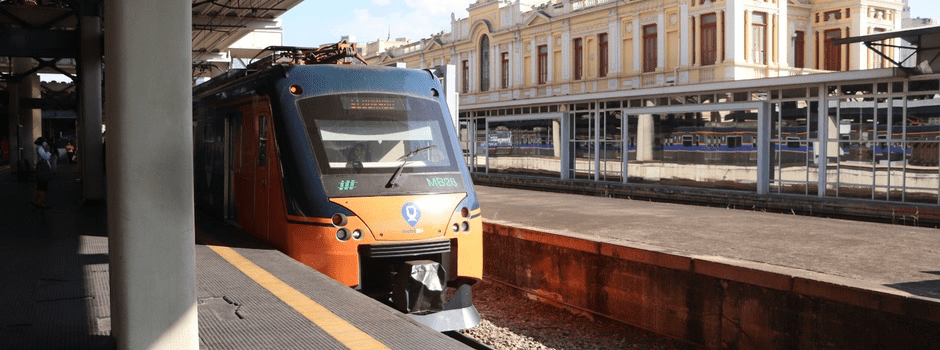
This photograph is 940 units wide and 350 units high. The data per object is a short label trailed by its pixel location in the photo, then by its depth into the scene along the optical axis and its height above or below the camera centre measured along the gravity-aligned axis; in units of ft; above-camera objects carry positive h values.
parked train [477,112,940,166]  58.95 +0.11
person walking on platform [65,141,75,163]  144.46 -0.87
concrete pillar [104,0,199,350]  13.11 -0.36
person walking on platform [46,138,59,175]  92.98 -0.74
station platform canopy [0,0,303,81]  44.68 +8.48
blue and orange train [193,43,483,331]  26.58 -1.22
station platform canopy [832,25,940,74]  54.54 +6.32
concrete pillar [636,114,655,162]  80.12 +0.81
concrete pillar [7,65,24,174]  87.30 +2.74
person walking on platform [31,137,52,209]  46.60 -1.87
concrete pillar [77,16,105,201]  48.80 +1.38
